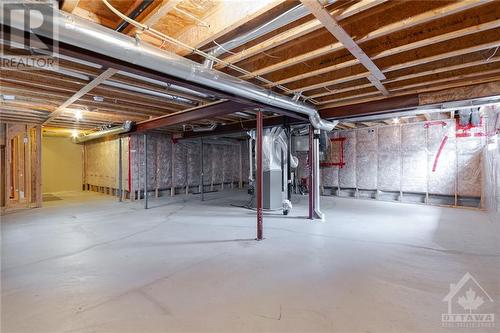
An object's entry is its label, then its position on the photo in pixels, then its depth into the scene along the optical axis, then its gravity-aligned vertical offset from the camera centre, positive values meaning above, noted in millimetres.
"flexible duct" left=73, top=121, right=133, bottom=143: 5924 +985
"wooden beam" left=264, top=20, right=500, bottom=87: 1958 +1097
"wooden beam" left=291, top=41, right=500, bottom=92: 2223 +1081
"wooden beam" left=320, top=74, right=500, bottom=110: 3092 +1097
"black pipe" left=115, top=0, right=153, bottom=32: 1704 +1140
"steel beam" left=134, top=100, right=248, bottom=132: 3811 +955
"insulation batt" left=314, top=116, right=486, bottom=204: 5859 +157
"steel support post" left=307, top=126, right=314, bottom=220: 4695 -241
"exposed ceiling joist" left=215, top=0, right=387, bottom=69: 1737 +1135
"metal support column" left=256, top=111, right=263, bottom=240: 3424 -155
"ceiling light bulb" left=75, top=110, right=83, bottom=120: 4989 +1132
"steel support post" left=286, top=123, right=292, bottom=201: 5380 +140
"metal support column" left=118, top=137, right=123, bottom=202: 7112 -180
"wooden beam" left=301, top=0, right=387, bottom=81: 1687 +1090
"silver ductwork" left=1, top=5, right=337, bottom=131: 1542 +891
